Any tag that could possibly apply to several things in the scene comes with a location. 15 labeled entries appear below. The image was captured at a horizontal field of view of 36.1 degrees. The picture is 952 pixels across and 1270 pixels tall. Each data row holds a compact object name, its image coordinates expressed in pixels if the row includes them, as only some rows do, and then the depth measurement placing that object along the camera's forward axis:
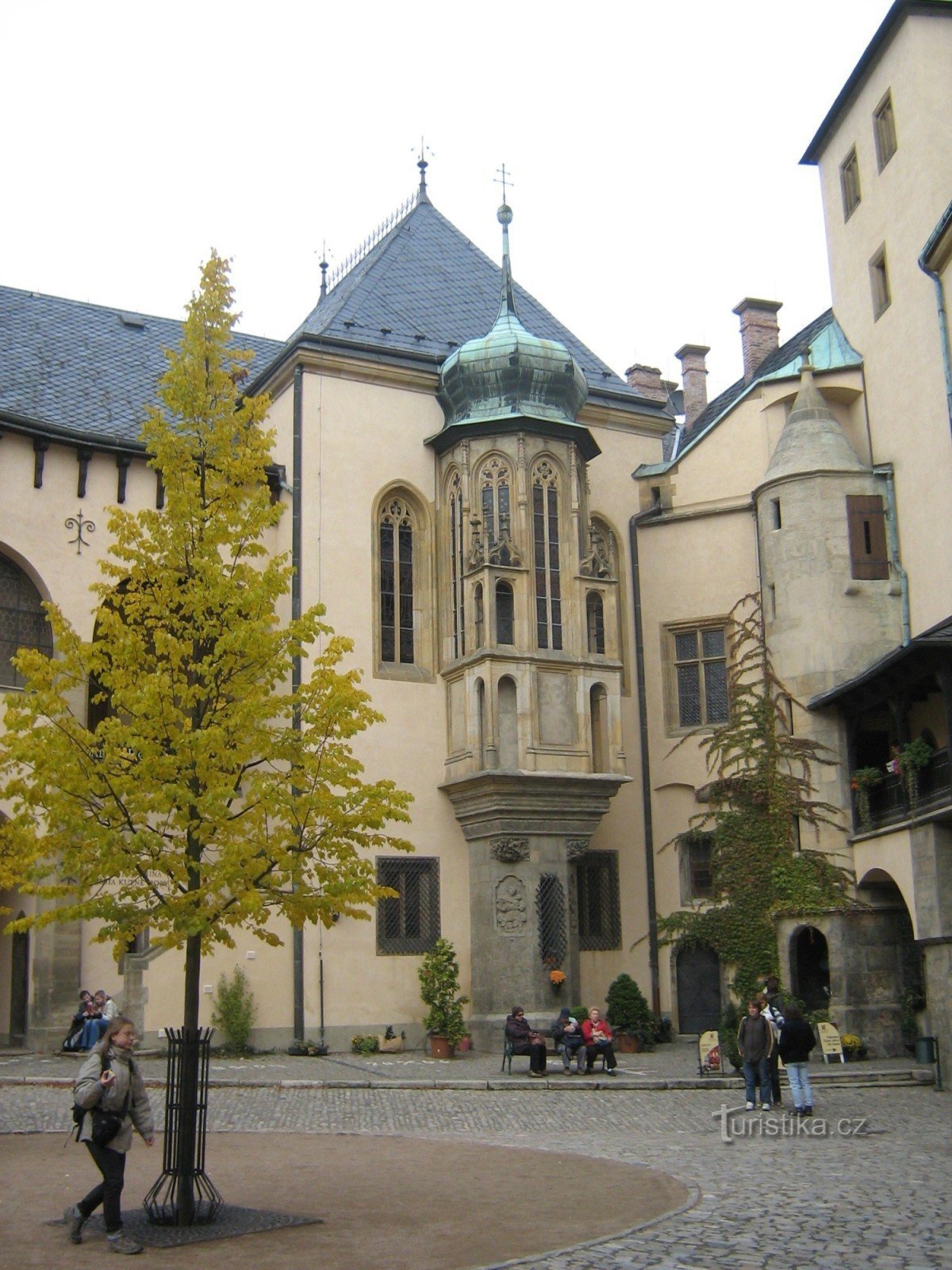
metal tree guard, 10.51
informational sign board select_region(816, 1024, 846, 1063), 22.55
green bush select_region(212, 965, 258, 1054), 24.77
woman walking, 9.75
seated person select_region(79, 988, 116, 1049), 21.22
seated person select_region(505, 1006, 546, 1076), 21.91
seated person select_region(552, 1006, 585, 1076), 22.38
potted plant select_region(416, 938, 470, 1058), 25.09
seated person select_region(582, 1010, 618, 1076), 22.08
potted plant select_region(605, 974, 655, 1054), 26.05
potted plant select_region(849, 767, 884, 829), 25.20
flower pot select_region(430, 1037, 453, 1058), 24.88
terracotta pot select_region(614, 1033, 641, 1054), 26.03
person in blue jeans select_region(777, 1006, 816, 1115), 16.42
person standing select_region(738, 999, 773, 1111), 17.33
